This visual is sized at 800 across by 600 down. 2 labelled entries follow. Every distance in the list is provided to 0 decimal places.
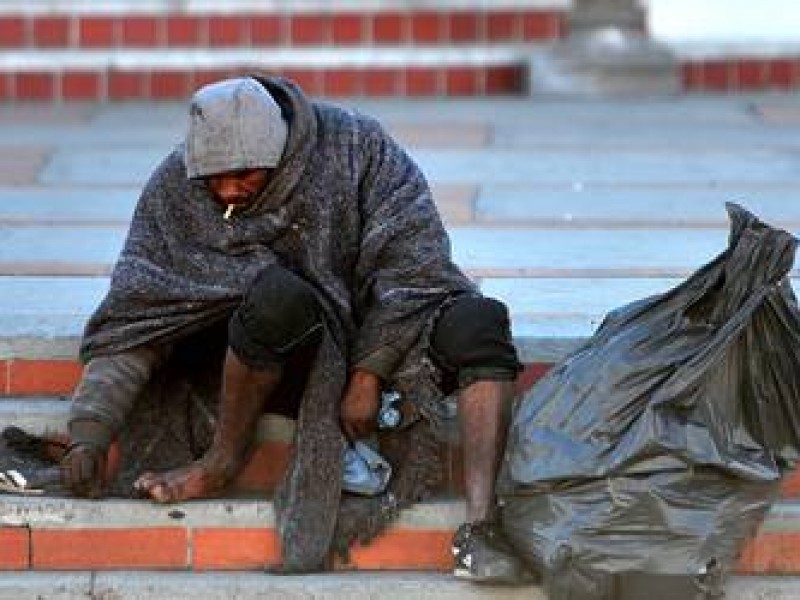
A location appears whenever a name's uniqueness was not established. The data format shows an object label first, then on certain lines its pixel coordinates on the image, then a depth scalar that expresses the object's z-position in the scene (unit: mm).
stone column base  23125
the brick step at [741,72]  23703
